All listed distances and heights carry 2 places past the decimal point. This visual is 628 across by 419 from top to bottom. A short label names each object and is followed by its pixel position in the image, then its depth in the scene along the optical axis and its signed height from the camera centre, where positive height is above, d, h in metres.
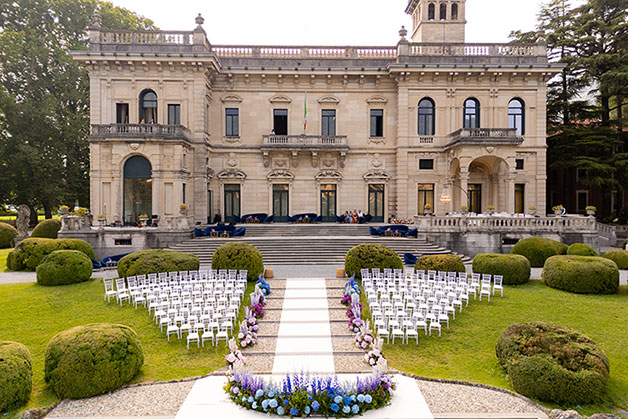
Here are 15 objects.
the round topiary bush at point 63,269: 17.34 -2.96
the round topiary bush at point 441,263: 17.45 -2.71
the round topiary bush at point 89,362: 8.16 -3.52
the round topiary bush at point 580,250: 21.08 -2.49
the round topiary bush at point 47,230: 26.94 -1.72
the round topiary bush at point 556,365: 7.86 -3.53
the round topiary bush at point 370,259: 17.36 -2.49
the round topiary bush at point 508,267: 17.36 -2.87
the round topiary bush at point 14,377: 7.61 -3.60
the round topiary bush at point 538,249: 21.52 -2.49
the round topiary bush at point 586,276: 16.08 -3.04
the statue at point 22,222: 28.00 -1.18
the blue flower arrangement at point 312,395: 7.43 -3.89
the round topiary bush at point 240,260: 17.47 -2.52
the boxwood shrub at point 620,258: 21.36 -2.94
